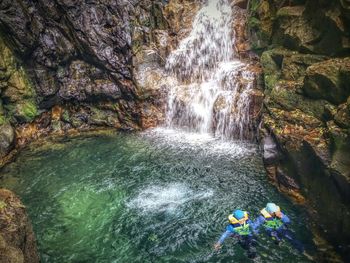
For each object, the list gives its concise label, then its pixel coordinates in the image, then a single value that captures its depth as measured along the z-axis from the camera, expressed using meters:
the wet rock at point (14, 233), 7.68
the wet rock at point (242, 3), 22.55
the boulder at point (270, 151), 13.45
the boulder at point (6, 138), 18.72
